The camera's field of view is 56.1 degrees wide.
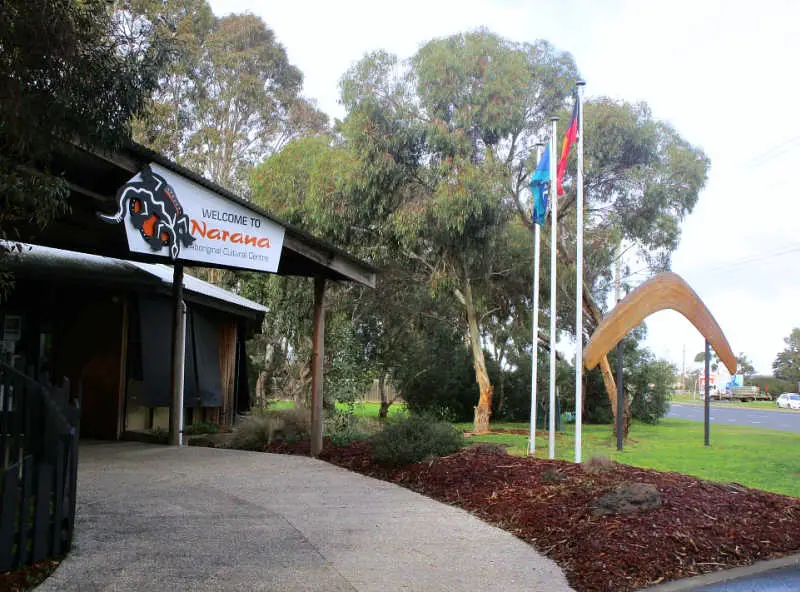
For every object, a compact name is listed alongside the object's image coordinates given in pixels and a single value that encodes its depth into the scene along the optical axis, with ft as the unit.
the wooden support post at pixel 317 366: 39.47
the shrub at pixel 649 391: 100.07
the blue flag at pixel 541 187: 47.80
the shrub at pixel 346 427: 41.53
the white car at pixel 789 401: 183.83
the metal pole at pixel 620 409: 61.26
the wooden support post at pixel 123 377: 46.44
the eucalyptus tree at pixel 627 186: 75.15
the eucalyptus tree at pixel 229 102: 98.07
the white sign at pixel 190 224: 32.42
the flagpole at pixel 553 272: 44.55
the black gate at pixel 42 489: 16.56
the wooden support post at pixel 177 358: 39.80
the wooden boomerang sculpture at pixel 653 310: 40.22
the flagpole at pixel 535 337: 49.15
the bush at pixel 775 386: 255.91
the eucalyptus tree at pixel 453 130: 68.74
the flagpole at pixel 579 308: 39.58
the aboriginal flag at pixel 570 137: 43.96
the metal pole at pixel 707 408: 66.42
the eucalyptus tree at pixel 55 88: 19.97
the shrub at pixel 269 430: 42.55
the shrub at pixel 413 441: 33.63
